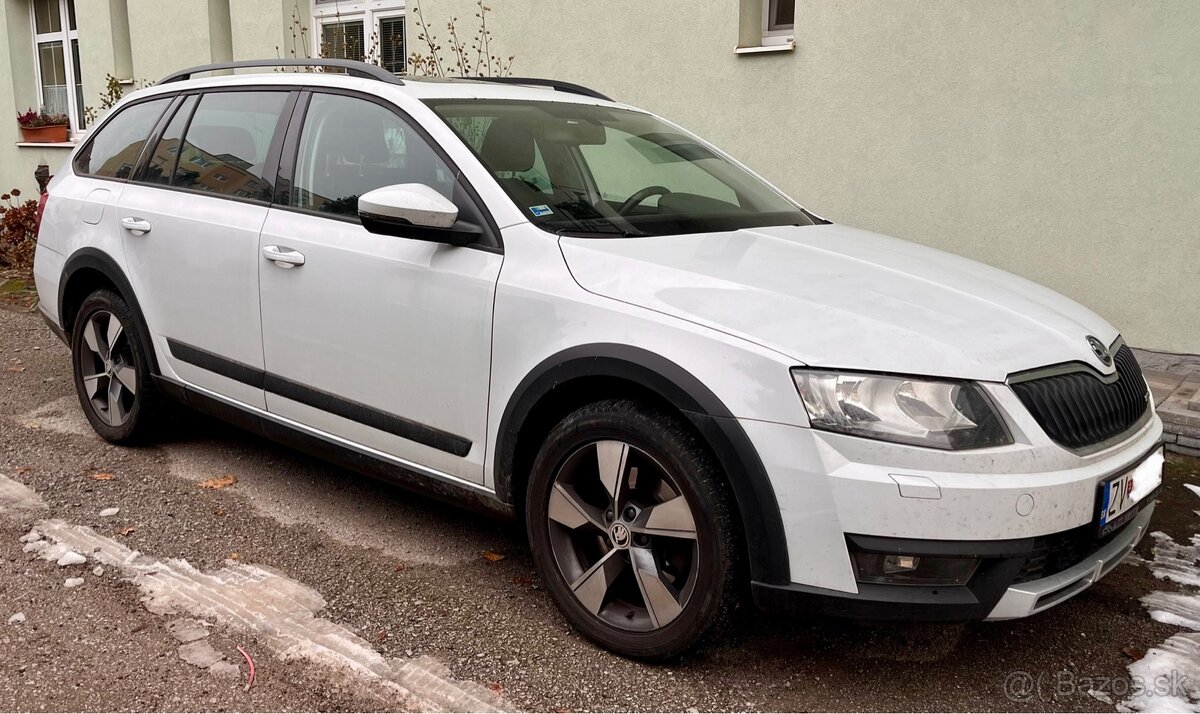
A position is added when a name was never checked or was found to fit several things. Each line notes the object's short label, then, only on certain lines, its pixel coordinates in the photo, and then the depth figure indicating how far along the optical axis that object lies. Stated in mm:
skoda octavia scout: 2400
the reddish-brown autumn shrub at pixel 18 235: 9898
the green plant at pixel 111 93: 11672
